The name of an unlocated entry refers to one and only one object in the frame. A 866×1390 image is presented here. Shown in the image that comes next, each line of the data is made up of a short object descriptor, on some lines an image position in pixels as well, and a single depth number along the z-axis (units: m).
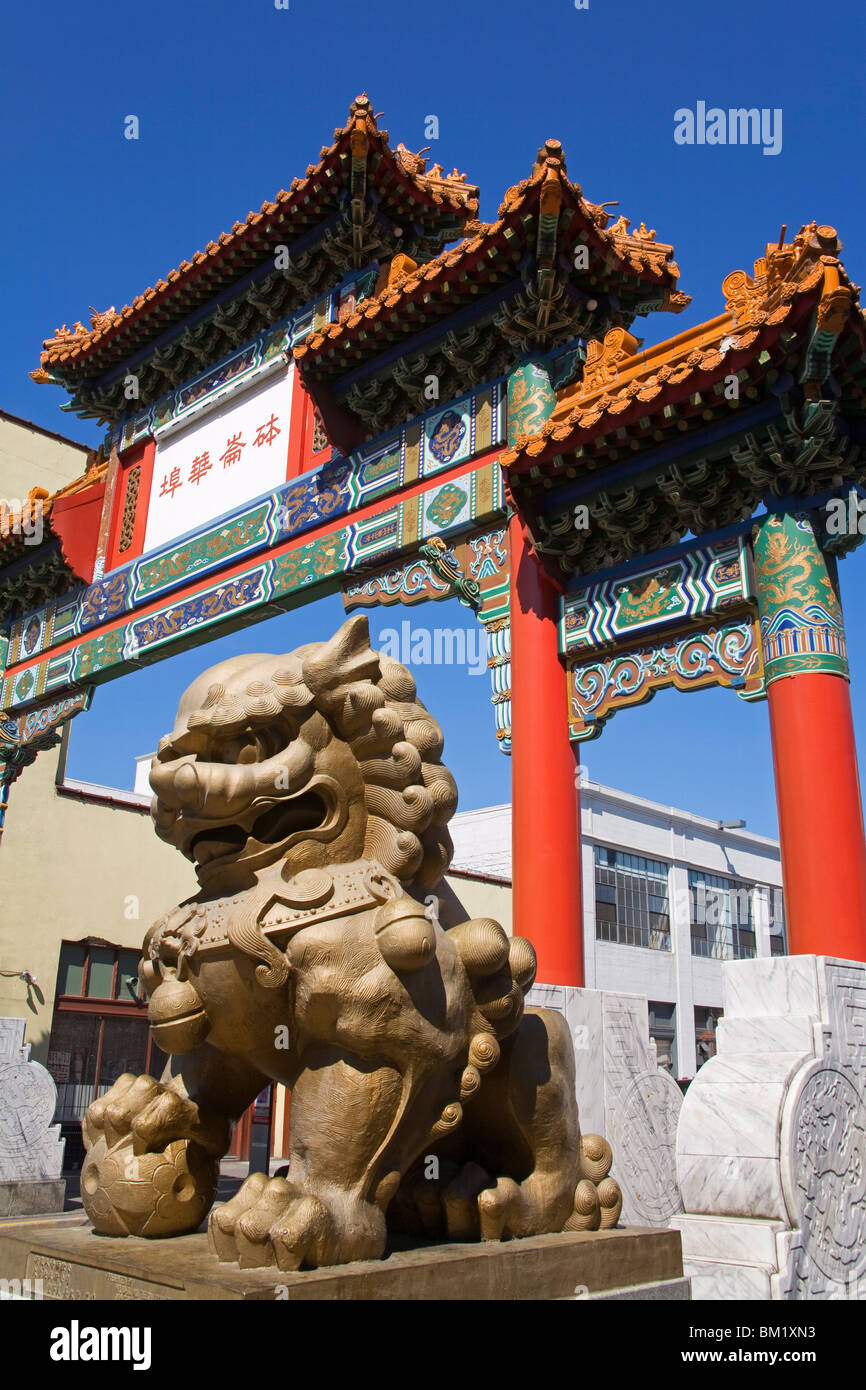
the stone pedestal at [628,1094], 5.25
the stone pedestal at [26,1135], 7.49
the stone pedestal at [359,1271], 2.24
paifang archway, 5.18
